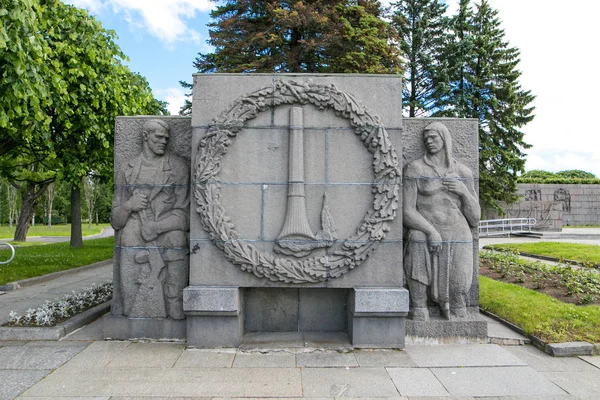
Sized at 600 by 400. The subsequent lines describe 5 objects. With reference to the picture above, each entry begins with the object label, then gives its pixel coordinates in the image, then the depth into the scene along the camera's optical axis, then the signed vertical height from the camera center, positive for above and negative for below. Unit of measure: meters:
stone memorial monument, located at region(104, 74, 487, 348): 5.00 -0.11
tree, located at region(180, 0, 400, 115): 16.67 +7.50
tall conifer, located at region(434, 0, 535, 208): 24.83 +7.23
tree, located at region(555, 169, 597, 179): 69.12 +6.52
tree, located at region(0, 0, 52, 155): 6.41 +2.61
